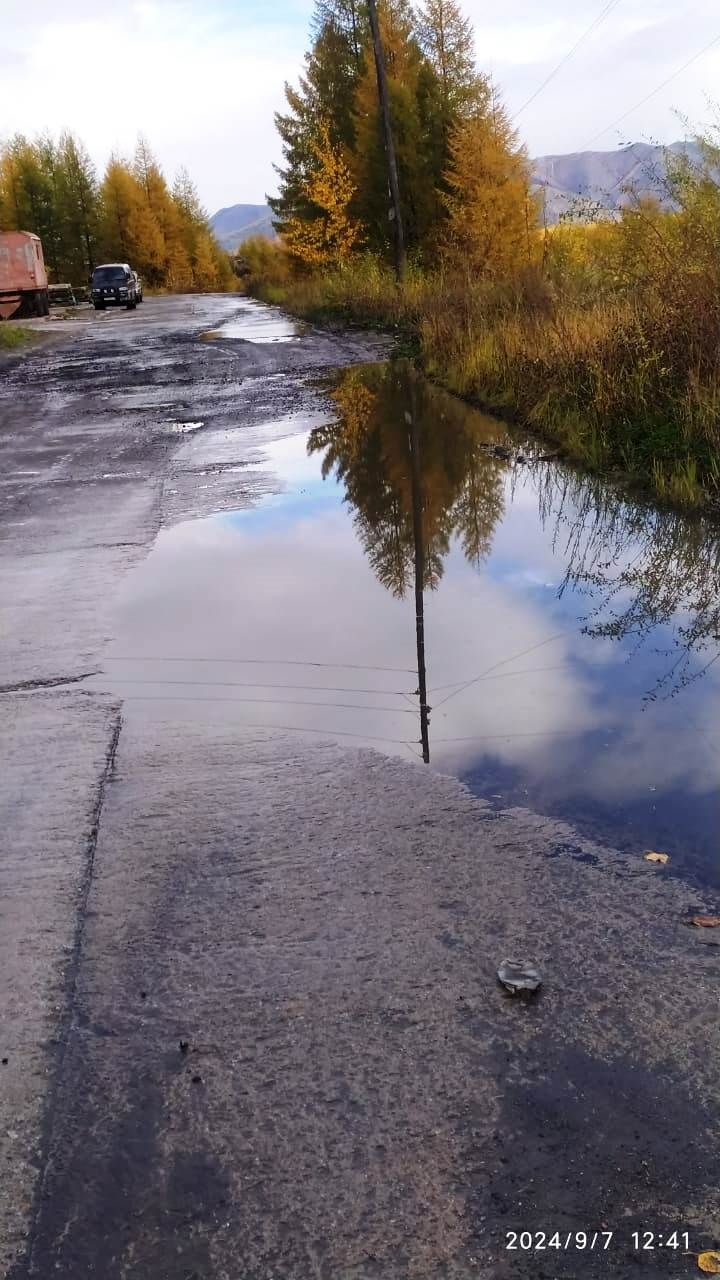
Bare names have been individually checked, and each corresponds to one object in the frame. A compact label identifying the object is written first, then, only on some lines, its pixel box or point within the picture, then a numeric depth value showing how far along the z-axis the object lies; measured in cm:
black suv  4628
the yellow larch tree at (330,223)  3616
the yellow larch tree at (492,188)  2762
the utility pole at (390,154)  2768
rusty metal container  3947
